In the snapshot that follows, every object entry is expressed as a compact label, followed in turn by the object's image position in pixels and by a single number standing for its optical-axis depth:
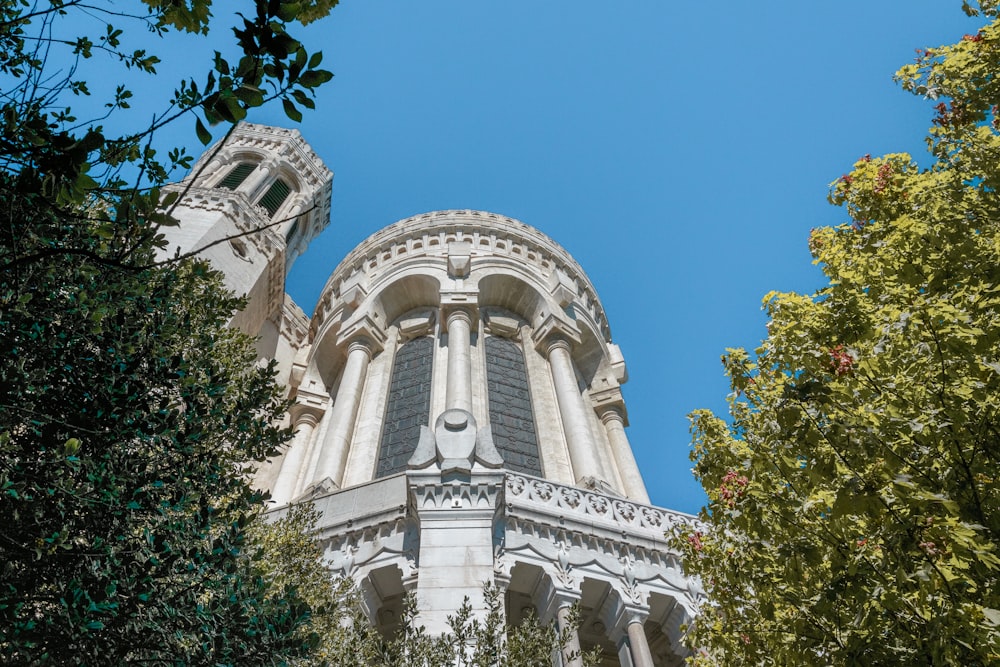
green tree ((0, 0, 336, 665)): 4.71
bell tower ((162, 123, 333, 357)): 26.16
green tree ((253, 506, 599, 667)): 7.63
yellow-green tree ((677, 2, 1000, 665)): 5.23
